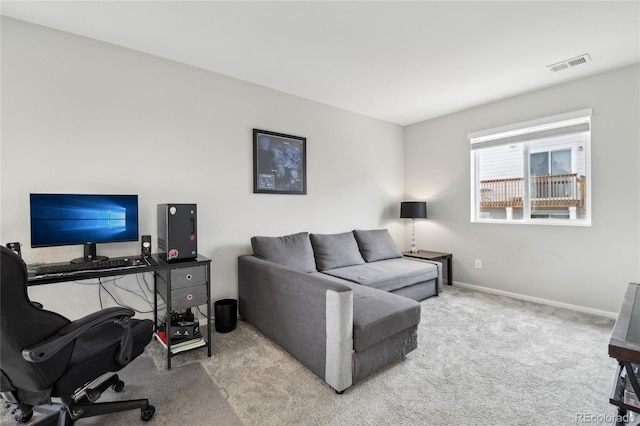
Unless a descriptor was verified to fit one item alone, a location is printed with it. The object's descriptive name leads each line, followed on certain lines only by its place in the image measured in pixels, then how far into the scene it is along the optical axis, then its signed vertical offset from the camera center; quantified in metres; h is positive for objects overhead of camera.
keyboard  1.76 -0.36
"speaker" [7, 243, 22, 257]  1.82 -0.22
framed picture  3.16 +0.55
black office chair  1.14 -0.64
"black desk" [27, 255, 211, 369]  1.96 -0.52
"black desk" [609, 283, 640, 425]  1.19 -0.62
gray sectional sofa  1.80 -0.73
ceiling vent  2.66 +1.41
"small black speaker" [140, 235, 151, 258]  2.37 -0.29
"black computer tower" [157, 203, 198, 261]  2.18 -0.16
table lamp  4.26 +0.00
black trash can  2.65 -0.98
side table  4.02 -0.67
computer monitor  1.95 -0.06
